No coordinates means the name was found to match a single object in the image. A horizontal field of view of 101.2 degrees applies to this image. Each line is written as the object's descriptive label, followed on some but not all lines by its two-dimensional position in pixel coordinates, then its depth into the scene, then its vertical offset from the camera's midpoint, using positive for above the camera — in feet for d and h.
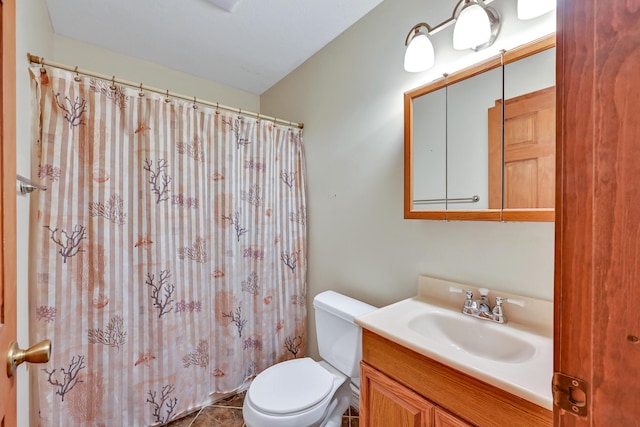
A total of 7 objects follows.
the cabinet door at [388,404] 2.76 -2.19
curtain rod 3.82 +2.28
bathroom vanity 2.20 -1.56
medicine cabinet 3.00 +0.94
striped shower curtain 4.13 -0.74
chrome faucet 3.30 -1.26
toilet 3.84 -2.86
